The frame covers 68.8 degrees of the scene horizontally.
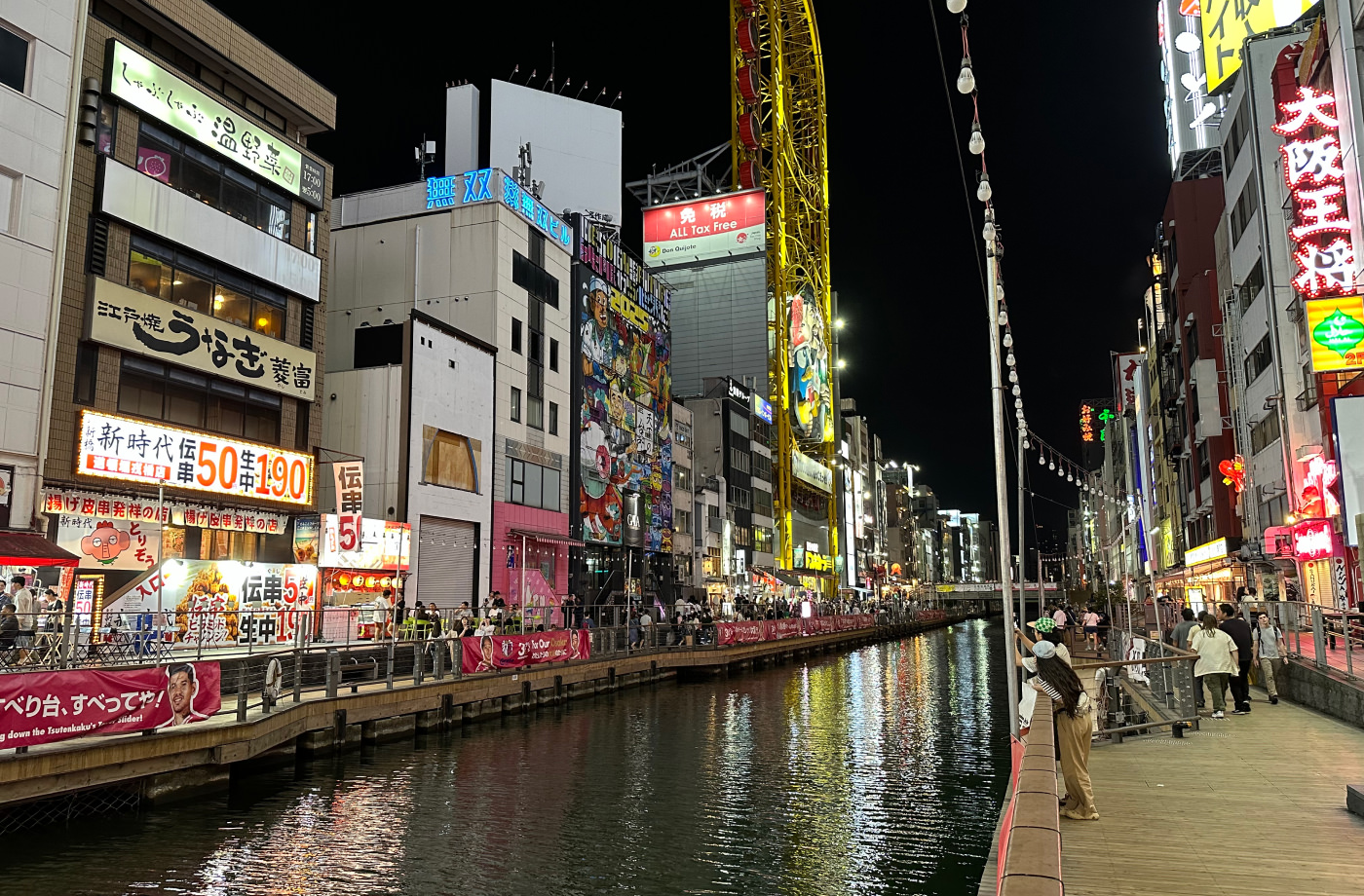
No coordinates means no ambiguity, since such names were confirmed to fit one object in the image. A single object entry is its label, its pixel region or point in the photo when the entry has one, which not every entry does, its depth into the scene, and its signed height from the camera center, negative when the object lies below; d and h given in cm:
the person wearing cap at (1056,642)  1139 -53
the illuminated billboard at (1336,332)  3041 +812
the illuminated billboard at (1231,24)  5168 +3109
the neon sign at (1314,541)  3445 +203
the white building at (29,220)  2547 +1003
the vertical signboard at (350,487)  3591 +412
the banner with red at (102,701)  1408 -151
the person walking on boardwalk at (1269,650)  2308 -121
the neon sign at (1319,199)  3112 +1249
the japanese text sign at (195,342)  2909 +833
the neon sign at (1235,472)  5094 +644
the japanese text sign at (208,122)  2984 +1577
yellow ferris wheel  9538 +4235
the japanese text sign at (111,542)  2744 +172
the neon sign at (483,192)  4994 +2067
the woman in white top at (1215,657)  1856 -108
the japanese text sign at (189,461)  2809 +438
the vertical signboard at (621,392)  5725 +1284
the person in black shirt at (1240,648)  1977 -98
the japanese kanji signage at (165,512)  2753 +276
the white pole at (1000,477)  1345 +178
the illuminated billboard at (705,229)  10125 +3862
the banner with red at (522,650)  2883 -150
